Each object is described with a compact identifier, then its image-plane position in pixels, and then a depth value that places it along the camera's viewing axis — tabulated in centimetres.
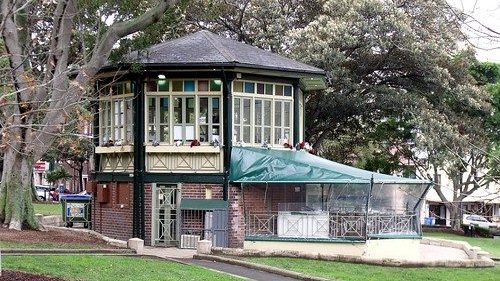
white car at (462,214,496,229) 5020
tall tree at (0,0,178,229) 2073
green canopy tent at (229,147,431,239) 2284
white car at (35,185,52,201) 6731
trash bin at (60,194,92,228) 2991
